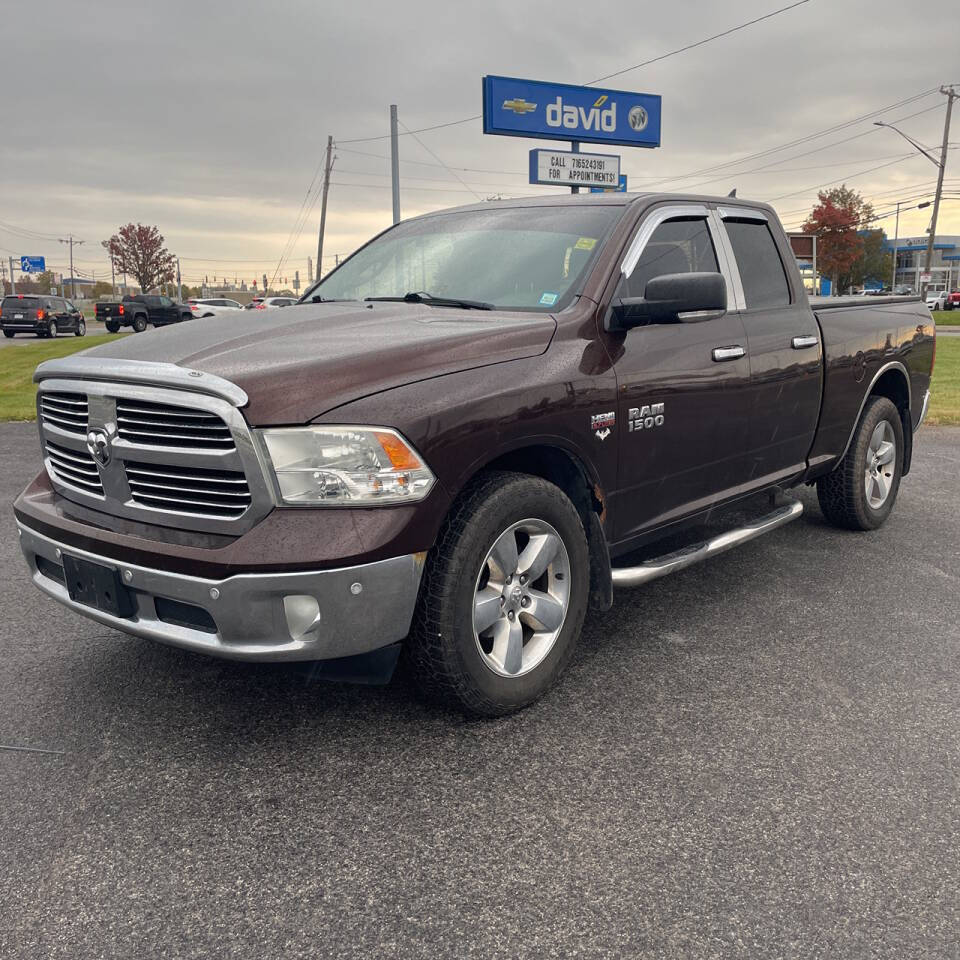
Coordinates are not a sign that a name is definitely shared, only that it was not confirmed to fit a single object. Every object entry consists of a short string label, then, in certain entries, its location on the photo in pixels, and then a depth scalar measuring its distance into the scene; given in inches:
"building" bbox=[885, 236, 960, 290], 4579.2
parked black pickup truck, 1662.2
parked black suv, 1477.6
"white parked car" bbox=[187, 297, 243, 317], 1834.4
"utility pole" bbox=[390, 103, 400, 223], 1125.7
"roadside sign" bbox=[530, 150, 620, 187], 874.8
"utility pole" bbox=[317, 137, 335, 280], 2081.7
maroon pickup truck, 111.3
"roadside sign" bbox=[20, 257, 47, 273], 4010.8
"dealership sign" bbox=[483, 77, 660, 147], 862.5
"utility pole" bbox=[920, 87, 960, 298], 1692.9
